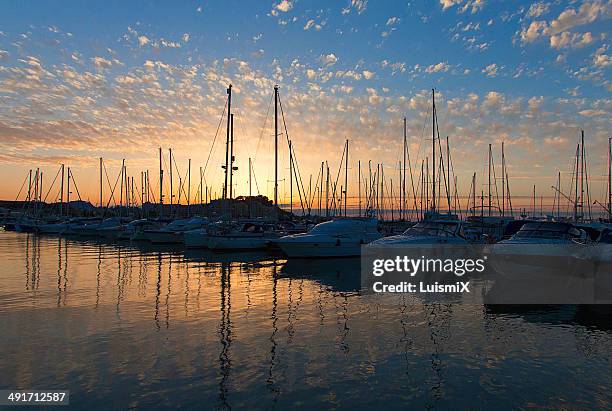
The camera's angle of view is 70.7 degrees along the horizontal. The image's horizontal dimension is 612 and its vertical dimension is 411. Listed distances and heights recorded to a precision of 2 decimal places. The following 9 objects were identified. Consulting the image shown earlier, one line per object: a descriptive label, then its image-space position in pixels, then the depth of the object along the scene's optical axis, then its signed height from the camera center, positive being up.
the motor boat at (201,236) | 36.53 -1.21
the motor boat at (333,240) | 27.86 -1.30
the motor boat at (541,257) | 16.22 -1.53
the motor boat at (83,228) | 57.78 -0.63
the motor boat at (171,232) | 42.69 -0.97
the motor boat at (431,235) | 23.45 -0.94
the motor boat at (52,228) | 63.34 -0.63
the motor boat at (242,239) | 33.97 -1.41
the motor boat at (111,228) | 51.71 -0.62
